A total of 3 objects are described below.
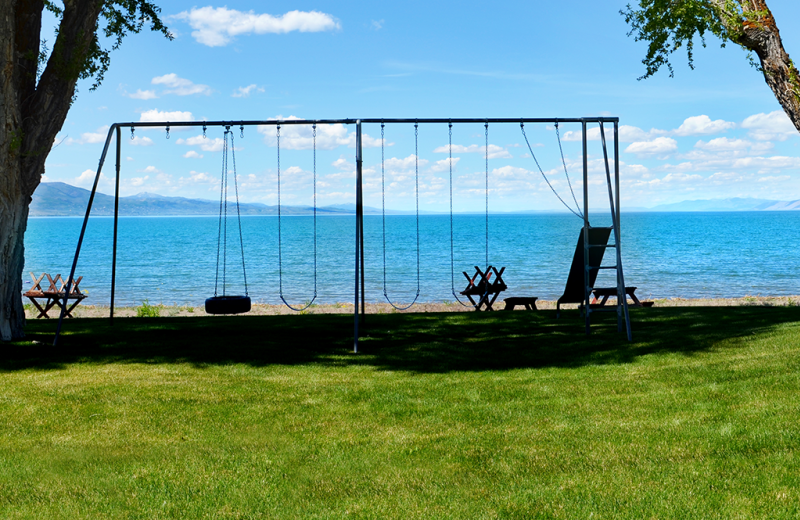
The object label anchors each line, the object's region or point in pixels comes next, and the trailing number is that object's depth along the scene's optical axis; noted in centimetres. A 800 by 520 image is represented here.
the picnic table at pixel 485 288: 1362
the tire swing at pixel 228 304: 974
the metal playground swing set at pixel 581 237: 877
